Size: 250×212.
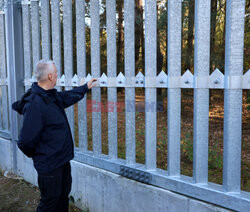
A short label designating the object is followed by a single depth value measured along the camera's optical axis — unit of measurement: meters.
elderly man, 2.04
